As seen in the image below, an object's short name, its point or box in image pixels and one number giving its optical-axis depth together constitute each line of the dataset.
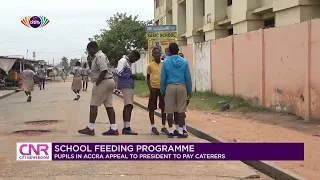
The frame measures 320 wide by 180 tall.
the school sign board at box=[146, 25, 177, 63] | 16.44
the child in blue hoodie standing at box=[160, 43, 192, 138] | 8.51
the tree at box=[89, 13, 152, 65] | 44.88
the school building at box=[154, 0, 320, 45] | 15.01
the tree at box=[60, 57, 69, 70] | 147.32
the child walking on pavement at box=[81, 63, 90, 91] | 28.61
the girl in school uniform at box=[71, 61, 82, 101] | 20.42
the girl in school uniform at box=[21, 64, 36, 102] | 18.97
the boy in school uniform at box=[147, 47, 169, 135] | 9.36
